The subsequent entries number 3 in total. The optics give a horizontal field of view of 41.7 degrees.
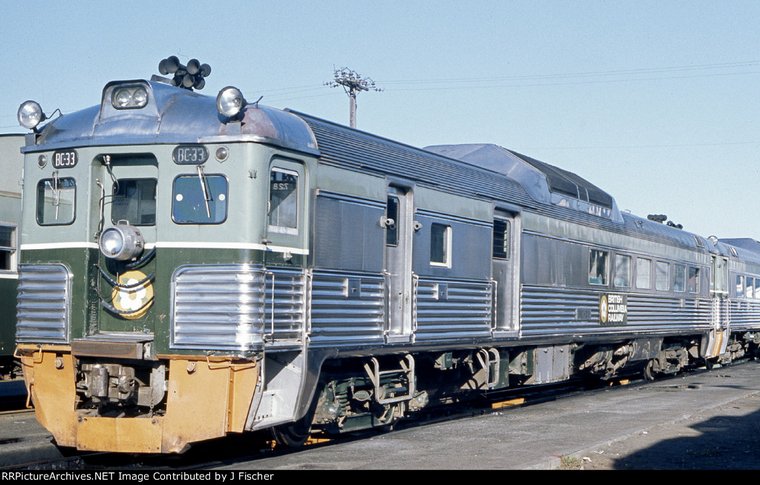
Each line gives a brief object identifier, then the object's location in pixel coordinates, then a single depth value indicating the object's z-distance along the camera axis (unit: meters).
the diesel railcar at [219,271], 9.05
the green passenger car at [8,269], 15.83
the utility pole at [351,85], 39.78
